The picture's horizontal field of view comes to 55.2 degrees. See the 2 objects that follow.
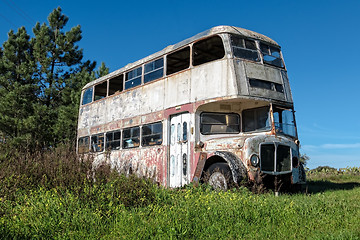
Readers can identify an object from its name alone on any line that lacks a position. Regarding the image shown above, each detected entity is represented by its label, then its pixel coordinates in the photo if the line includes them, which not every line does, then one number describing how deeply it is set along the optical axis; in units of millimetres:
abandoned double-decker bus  7852
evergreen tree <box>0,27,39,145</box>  21328
